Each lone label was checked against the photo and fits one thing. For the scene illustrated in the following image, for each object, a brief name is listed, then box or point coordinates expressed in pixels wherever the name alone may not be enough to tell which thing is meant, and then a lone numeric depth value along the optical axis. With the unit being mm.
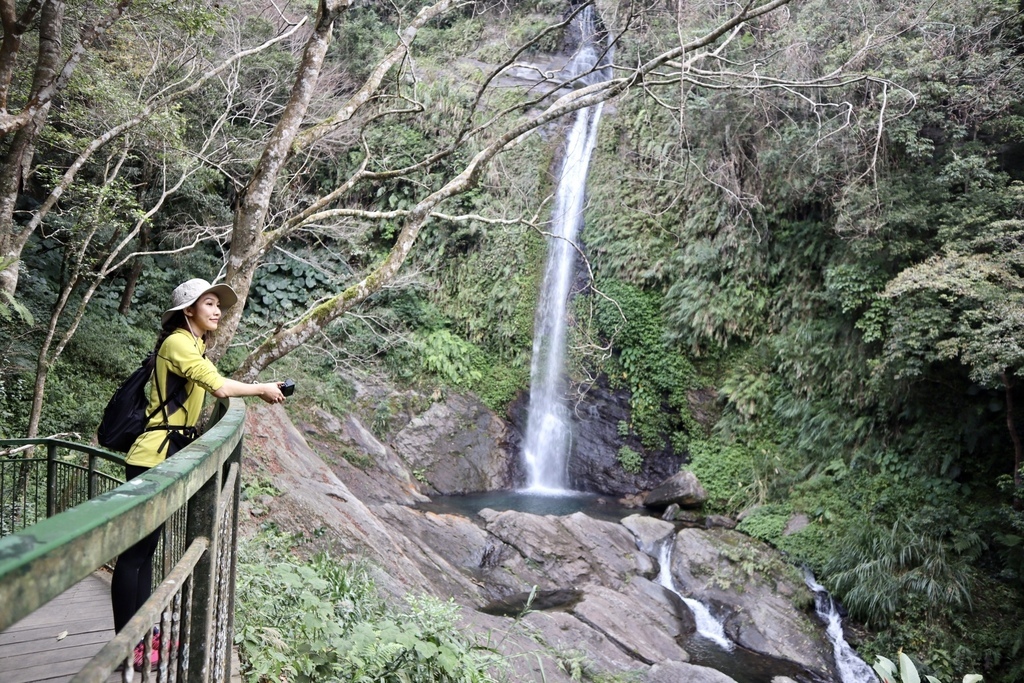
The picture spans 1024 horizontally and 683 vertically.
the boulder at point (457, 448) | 14109
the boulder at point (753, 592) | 8570
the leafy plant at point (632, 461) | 14458
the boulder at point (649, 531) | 10823
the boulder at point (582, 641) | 6969
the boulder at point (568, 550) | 9414
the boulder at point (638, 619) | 7859
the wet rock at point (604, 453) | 14320
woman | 2773
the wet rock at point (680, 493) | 12609
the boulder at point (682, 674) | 6754
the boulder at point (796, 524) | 11000
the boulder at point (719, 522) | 11758
